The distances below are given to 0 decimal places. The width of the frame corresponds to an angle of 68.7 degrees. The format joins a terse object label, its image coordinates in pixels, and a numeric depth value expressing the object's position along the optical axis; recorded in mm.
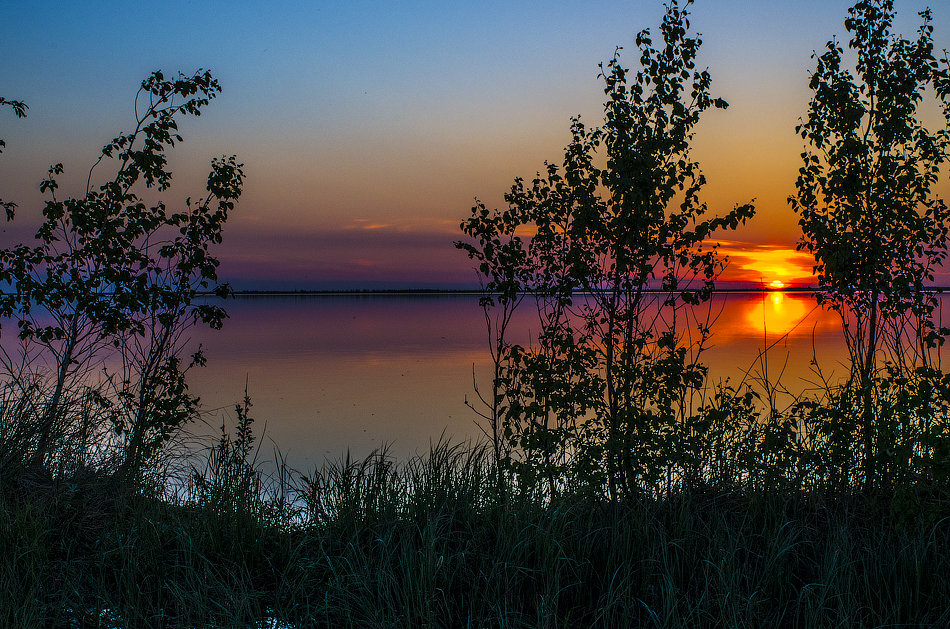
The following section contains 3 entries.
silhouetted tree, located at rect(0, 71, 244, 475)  7652
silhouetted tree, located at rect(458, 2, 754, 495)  5812
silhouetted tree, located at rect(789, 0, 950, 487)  6340
